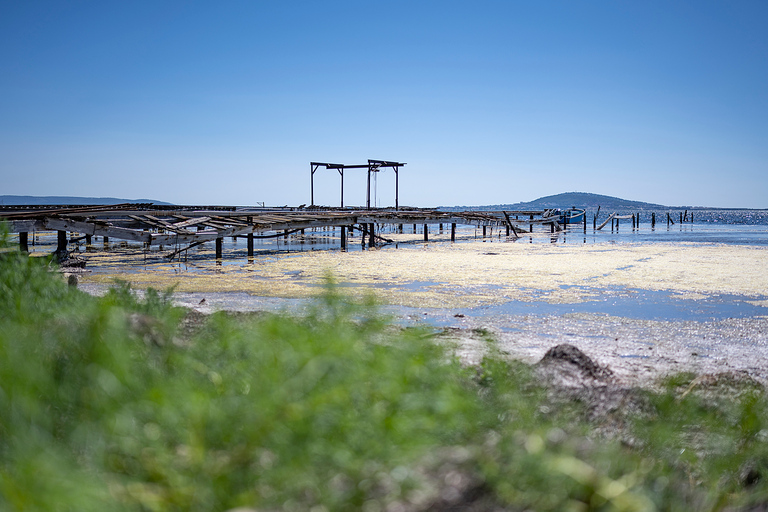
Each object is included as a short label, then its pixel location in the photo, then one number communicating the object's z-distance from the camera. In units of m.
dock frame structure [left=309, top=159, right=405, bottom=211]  39.34
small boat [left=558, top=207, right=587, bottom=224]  47.91
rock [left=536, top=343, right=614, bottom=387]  4.03
